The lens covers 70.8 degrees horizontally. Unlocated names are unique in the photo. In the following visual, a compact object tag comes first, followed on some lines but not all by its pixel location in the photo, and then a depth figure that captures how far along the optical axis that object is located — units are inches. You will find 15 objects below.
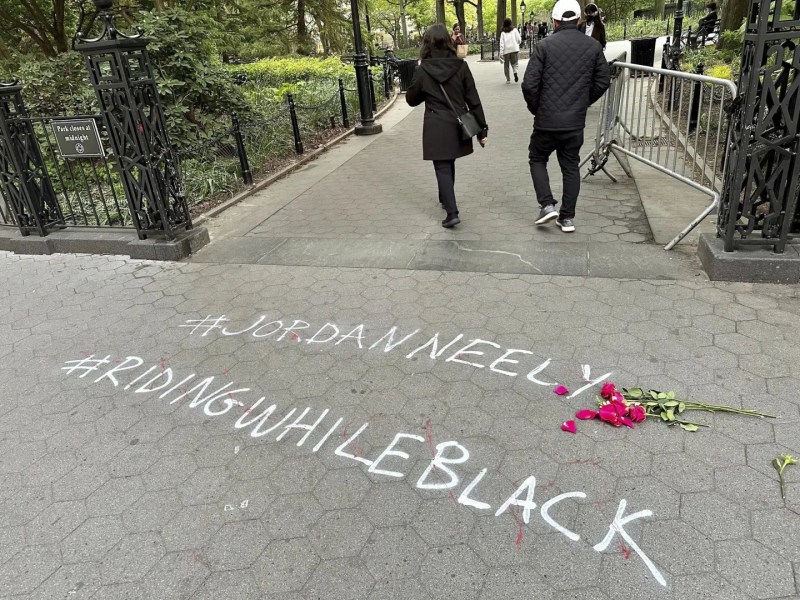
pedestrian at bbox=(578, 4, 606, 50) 372.2
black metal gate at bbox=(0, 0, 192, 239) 199.9
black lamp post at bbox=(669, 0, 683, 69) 464.8
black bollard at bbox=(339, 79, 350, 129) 466.4
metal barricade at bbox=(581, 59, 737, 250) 194.4
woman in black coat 210.1
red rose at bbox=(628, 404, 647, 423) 118.7
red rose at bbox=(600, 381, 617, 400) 125.0
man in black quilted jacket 194.7
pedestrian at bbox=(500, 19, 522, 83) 635.5
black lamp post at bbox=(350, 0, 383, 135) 432.8
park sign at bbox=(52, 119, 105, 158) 220.1
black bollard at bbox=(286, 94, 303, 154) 358.6
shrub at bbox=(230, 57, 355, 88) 643.5
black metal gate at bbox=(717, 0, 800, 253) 146.7
